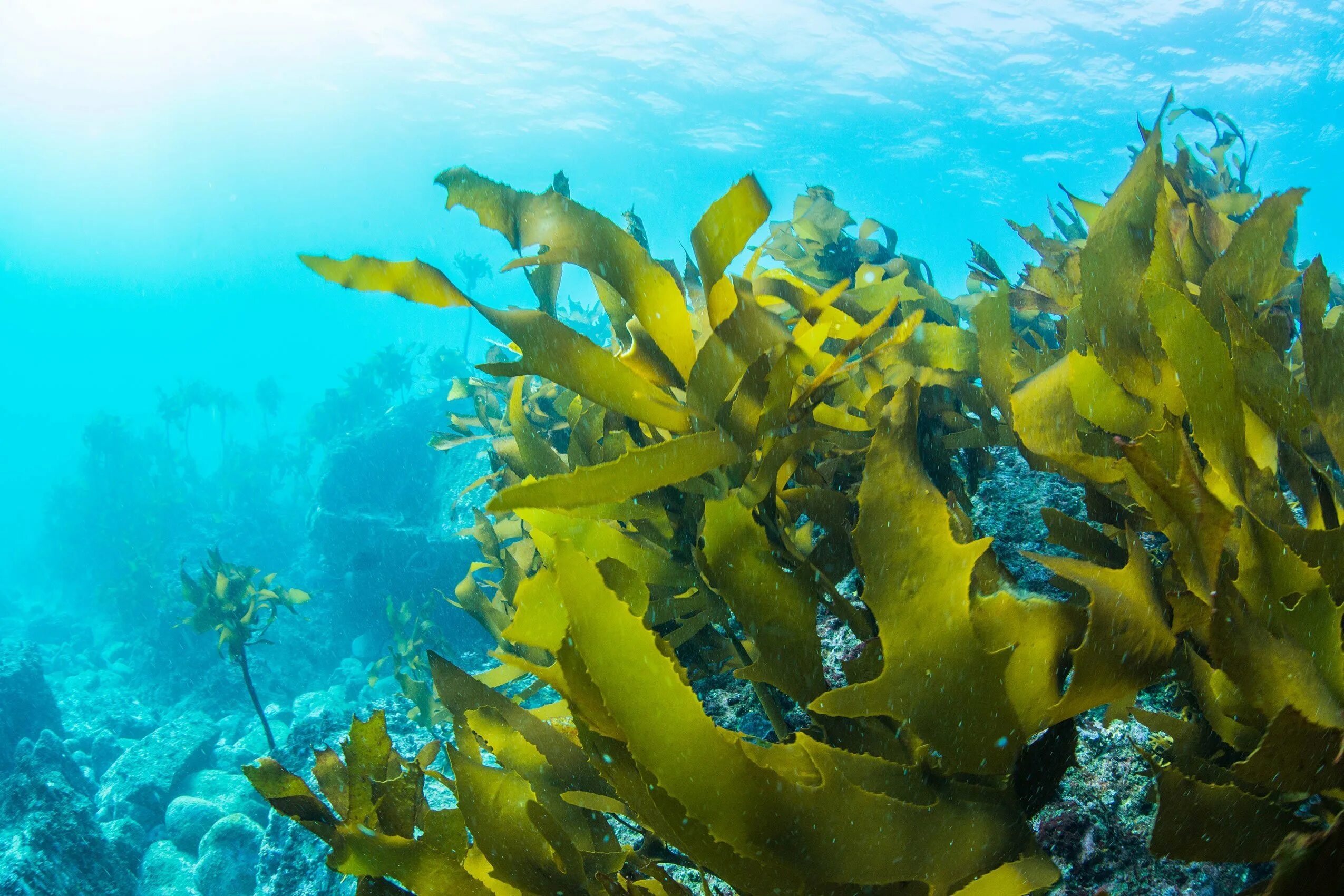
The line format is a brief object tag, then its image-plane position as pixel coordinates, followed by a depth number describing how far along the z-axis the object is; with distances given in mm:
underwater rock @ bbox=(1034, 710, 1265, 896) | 555
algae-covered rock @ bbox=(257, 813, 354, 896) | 2395
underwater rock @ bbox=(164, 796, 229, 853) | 7199
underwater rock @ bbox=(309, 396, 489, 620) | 12367
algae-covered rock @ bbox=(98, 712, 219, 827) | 7789
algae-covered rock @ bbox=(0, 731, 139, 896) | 5328
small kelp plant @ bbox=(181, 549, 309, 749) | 5840
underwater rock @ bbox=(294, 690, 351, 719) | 8625
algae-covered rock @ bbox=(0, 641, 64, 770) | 9820
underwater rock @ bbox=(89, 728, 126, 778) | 10000
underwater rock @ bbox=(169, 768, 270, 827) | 7527
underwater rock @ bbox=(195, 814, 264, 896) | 5867
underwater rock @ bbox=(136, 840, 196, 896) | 6348
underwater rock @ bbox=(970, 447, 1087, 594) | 907
